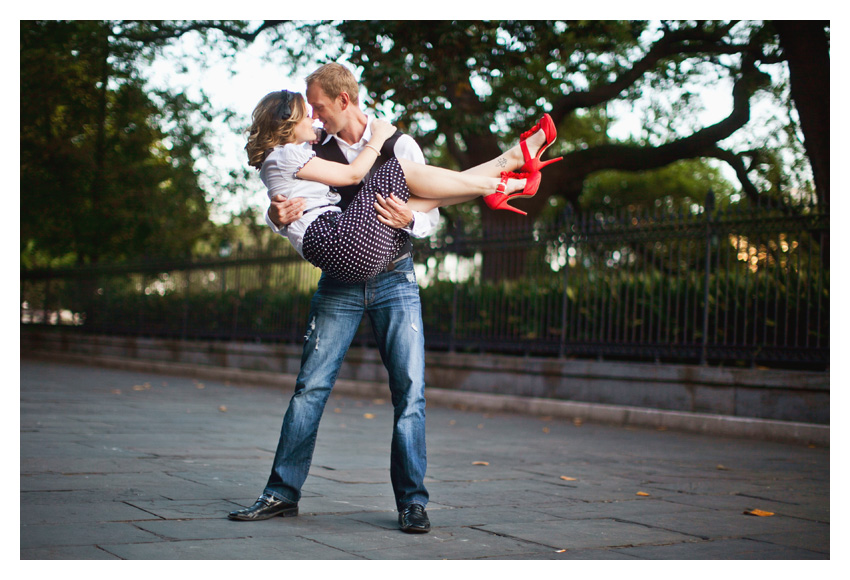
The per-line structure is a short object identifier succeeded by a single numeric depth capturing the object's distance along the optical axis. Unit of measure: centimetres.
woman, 350
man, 365
